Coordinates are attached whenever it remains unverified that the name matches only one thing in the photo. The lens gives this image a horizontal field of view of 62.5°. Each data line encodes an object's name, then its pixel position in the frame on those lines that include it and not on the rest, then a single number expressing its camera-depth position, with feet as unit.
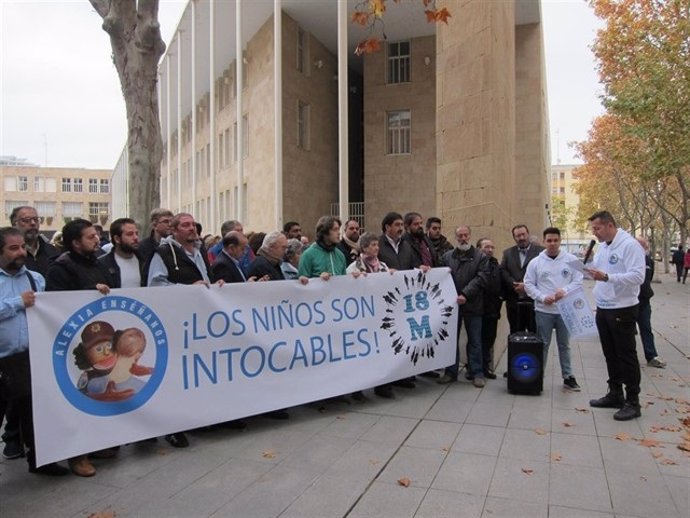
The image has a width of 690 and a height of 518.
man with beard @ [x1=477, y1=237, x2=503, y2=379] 23.84
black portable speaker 21.65
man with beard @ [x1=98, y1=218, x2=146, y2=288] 17.28
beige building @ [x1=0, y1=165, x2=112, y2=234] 323.57
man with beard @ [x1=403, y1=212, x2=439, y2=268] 24.00
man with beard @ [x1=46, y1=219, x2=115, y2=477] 14.73
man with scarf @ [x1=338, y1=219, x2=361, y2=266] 23.86
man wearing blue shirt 13.10
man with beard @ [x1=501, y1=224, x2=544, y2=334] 25.45
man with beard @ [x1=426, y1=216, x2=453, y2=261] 26.45
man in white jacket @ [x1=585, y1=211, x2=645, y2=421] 18.29
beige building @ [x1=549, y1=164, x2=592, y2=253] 384.47
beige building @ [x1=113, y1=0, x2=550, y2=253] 70.54
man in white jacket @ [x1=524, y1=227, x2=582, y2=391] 22.29
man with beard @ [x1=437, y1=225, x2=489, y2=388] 23.29
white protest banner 13.58
